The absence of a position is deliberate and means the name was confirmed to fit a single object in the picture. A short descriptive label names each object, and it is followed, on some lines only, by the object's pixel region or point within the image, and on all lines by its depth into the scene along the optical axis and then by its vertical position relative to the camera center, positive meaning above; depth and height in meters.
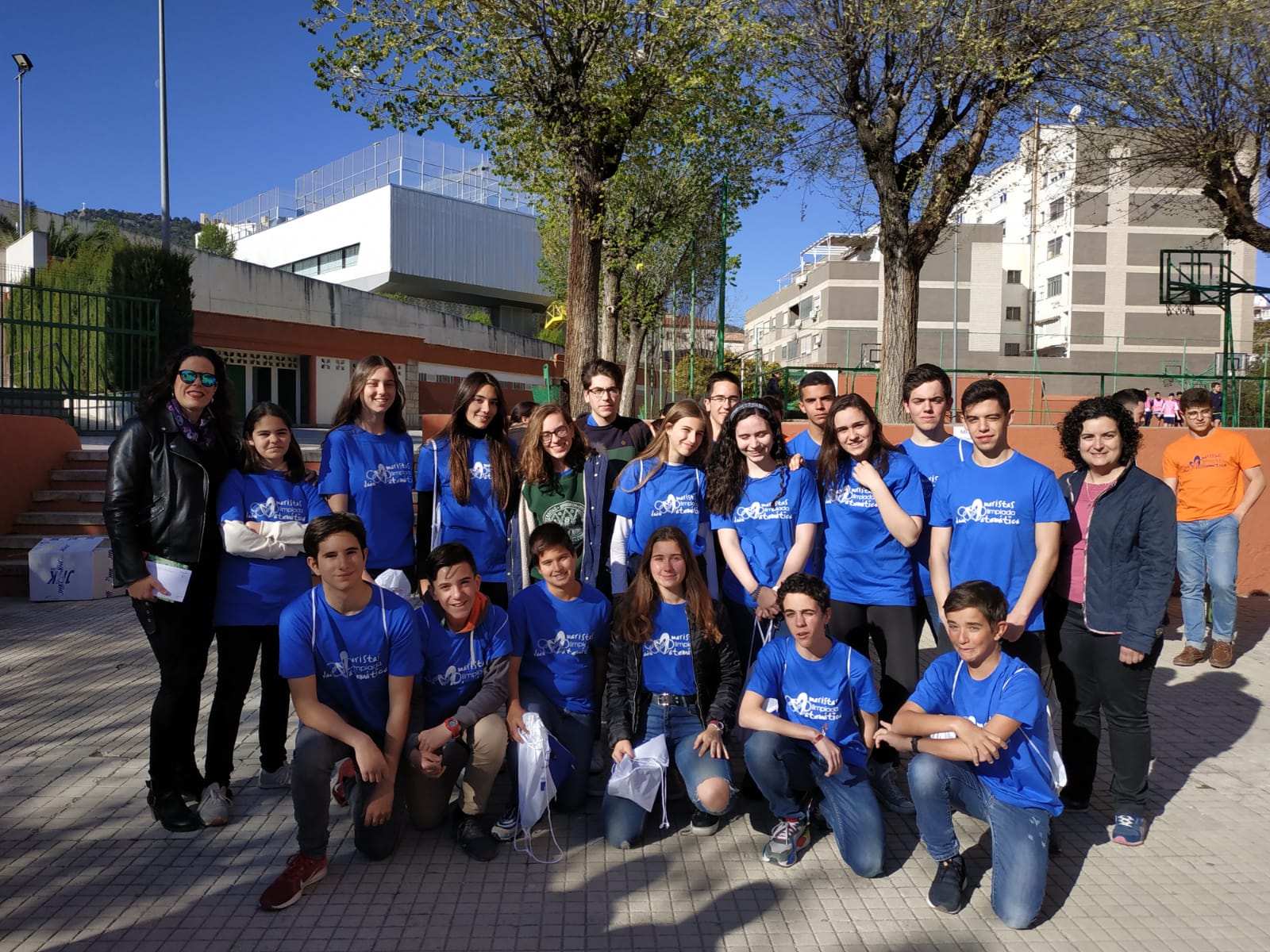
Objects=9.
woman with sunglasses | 3.44 -0.34
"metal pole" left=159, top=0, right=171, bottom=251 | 20.00 +6.86
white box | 7.79 -1.10
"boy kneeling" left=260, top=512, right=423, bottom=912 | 3.14 -0.89
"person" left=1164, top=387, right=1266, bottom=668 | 6.28 -0.43
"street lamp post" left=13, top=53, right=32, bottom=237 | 36.00 +15.03
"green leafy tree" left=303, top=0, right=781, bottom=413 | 10.05 +4.26
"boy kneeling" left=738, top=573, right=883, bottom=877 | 3.29 -1.05
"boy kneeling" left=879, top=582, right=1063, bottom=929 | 2.98 -1.04
